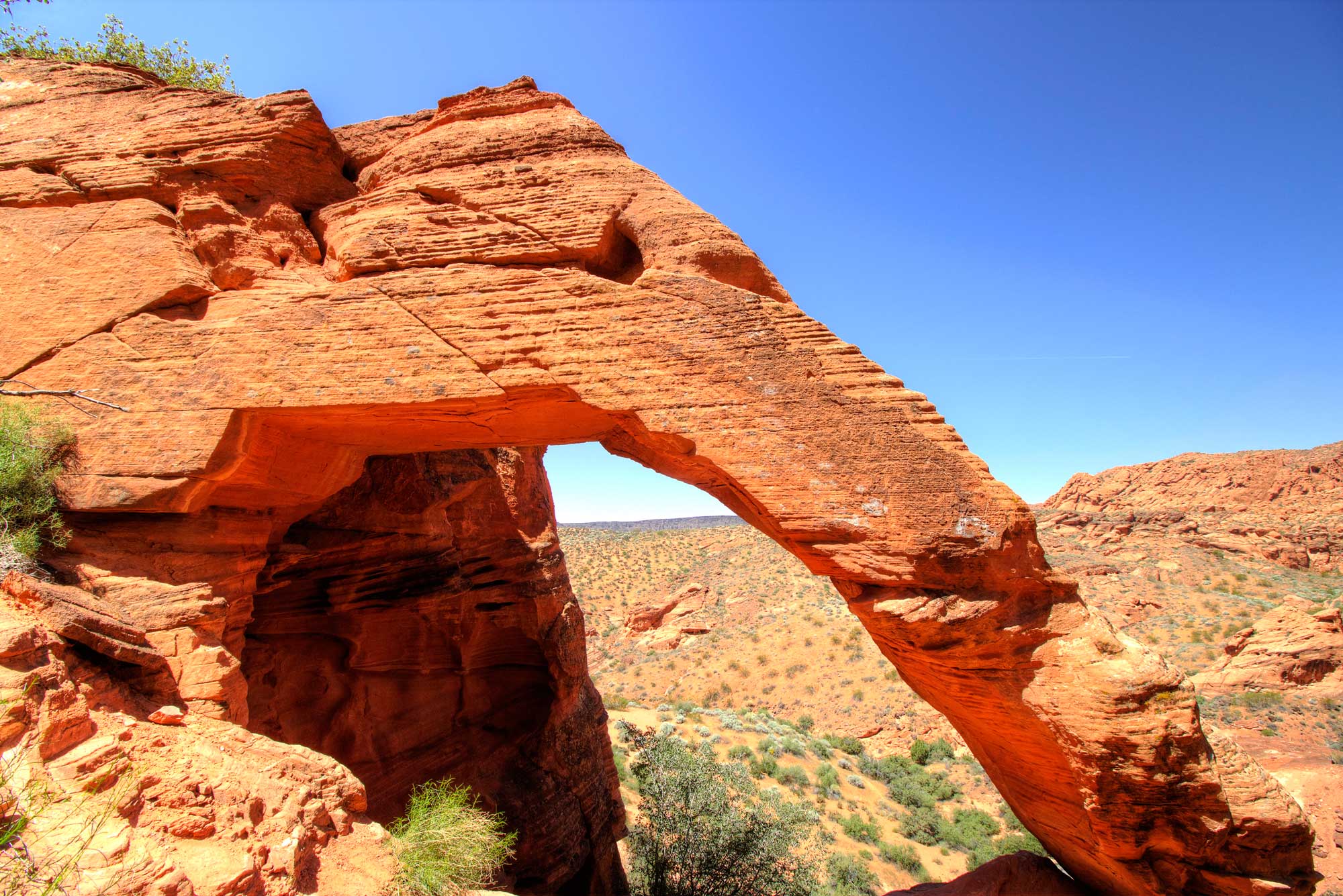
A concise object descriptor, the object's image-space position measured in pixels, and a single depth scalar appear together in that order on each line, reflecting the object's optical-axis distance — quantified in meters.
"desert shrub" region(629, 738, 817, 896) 10.05
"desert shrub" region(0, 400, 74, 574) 4.67
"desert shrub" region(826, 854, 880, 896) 10.69
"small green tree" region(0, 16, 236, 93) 11.45
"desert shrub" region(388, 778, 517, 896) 4.05
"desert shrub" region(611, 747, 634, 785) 14.30
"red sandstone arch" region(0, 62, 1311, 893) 4.71
